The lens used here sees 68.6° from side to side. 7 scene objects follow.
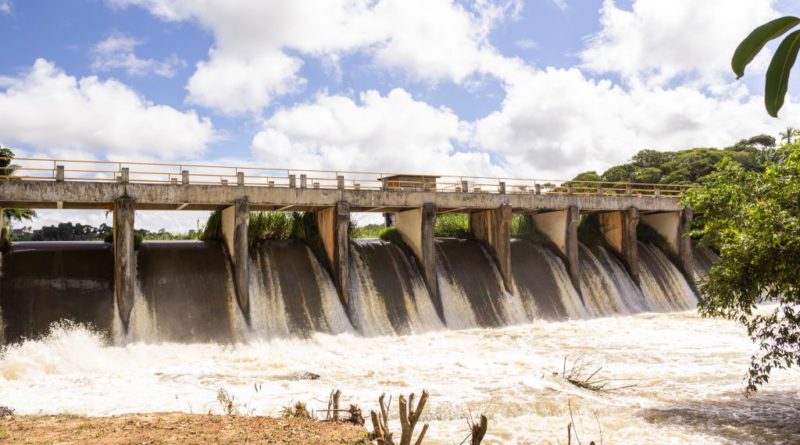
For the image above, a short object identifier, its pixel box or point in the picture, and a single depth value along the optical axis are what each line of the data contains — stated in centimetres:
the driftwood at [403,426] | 747
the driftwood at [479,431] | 711
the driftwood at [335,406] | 1061
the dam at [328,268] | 2003
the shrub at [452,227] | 3186
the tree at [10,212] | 2332
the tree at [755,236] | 1105
